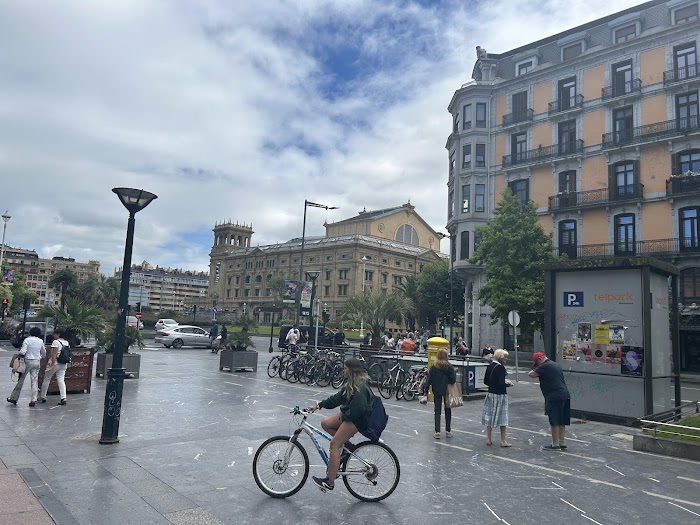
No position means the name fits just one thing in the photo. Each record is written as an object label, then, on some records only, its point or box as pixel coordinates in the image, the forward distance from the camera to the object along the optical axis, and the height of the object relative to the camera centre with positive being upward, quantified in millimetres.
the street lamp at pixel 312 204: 35031 +8021
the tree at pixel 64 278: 74438 +5162
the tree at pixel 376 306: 50094 +2114
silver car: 35625 -1171
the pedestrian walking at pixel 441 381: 9875 -966
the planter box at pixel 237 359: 20406 -1480
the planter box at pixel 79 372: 13273 -1439
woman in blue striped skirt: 9211 -1175
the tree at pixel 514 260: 28562 +4140
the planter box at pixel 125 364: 16656 -1496
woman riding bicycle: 5852 -965
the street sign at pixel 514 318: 20984 +607
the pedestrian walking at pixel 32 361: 11234 -1017
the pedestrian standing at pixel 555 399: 9008 -1087
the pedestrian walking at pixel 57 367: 11766 -1188
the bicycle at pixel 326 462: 6047 -1632
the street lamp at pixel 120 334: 8266 -285
